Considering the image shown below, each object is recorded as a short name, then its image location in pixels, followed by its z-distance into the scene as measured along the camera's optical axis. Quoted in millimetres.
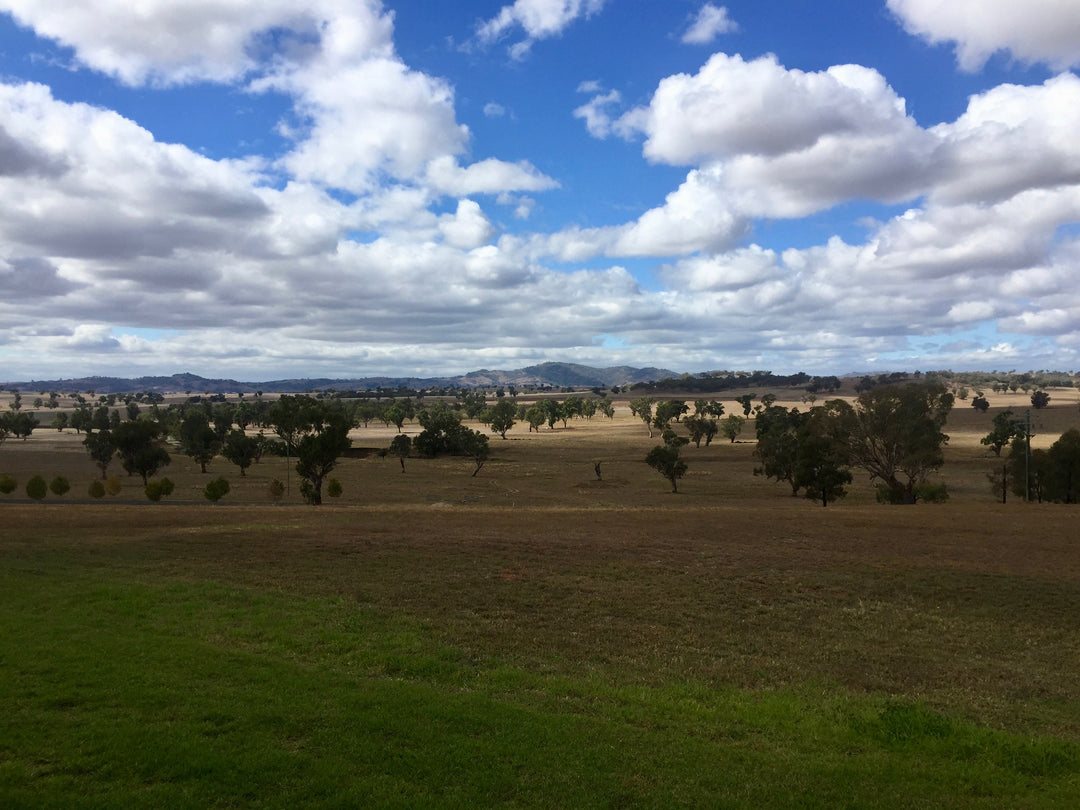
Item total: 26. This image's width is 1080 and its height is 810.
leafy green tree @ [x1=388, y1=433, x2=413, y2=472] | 117525
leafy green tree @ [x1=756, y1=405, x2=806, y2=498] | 78438
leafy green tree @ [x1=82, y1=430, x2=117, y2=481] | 85625
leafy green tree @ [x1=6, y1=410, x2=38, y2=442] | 146625
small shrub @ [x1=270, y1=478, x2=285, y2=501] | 67125
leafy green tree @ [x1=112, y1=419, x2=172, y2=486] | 81062
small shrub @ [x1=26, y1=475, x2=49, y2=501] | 59375
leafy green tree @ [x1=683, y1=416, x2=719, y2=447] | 136500
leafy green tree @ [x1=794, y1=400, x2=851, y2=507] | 62000
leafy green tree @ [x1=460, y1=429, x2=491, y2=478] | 104575
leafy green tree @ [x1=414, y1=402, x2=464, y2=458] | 125875
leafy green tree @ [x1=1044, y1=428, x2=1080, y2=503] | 60875
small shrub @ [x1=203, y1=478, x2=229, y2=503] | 57312
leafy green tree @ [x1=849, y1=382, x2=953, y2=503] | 59281
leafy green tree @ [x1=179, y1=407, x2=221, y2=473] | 99875
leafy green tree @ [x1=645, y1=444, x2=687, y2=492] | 81500
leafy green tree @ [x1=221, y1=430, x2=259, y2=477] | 95688
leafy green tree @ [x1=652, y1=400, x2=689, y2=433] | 168112
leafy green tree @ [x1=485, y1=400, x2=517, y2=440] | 161750
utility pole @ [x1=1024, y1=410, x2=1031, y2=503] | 62594
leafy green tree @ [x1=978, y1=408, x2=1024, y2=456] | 100800
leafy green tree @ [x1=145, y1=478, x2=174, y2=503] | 58500
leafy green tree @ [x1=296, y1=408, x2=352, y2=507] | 53938
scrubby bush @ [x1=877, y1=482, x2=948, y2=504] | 64625
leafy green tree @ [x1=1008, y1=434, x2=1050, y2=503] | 63722
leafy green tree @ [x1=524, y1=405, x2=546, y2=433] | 186250
